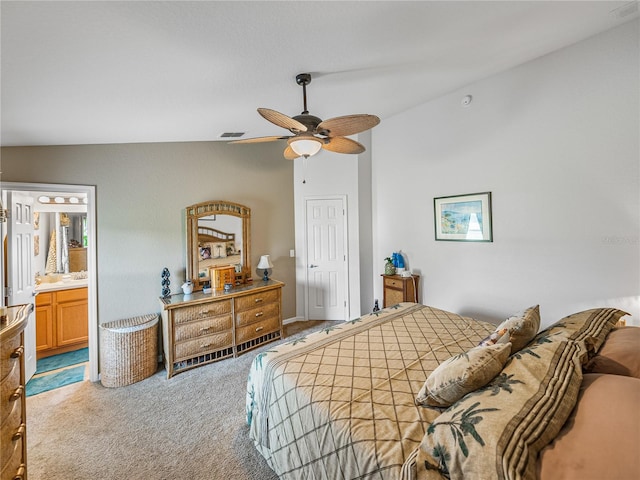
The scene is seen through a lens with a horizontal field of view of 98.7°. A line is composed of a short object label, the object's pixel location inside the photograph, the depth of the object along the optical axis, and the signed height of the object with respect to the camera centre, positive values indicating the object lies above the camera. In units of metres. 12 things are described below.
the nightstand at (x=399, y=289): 3.58 -0.65
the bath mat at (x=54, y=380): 2.69 -1.39
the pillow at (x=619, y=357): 1.23 -0.57
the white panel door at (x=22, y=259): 2.59 -0.12
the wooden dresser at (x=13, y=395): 1.21 -0.70
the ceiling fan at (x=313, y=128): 1.88 +0.83
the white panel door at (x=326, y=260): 4.37 -0.29
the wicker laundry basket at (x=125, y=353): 2.69 -1.07
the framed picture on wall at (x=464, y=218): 2.98 +0.25
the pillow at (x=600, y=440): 0.75 -0.61
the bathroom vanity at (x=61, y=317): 3.31 -0.89
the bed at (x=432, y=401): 0.87 -0.73
